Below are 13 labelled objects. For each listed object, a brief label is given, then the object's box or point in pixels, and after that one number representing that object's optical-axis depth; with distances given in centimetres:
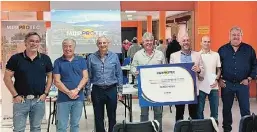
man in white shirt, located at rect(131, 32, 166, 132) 411
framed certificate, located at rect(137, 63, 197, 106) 382
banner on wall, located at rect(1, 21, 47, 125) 532
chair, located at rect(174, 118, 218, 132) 262
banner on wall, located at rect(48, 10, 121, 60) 648
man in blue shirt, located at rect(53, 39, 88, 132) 376
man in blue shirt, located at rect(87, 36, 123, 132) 397
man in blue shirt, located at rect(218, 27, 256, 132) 427
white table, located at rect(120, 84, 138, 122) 442
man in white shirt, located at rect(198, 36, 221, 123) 422
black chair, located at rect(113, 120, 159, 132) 261
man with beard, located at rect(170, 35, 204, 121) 402
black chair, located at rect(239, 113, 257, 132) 255
